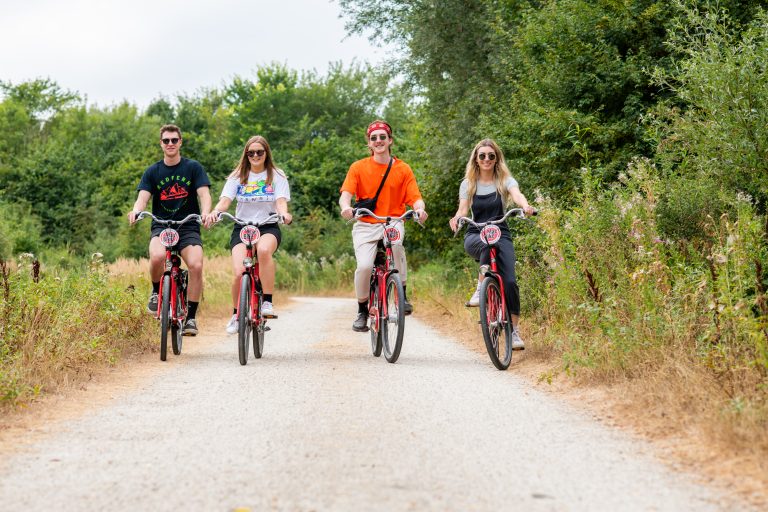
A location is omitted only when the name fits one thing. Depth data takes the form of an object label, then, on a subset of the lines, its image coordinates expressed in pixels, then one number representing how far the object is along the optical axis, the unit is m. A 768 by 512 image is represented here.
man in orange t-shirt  18.78
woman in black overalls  17.58
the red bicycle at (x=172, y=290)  18.08
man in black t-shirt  18.89
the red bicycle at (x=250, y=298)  17.50
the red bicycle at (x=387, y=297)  17.73
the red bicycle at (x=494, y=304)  16.81
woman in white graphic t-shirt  18.45
